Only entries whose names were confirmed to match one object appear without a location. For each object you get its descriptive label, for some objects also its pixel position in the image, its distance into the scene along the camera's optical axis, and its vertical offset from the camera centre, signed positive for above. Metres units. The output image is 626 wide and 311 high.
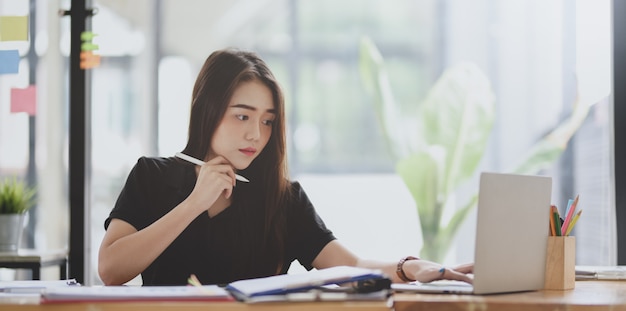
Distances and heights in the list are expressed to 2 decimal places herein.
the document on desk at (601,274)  2.26 -0.34
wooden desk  1.69 -0.32
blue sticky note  3.02 +0.40
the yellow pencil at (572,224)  2.05 -0.17
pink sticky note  3.32 +0.27
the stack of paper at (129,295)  1.63 -0.30
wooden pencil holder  1.99 -0.28
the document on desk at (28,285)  1.88 -0.33
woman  2.38 -0.13
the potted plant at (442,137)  4.10 +0.13
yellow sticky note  3.07 +0.54
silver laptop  1.81 -0.19
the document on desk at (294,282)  1.67 -0.28
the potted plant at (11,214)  3.20 -0.23
